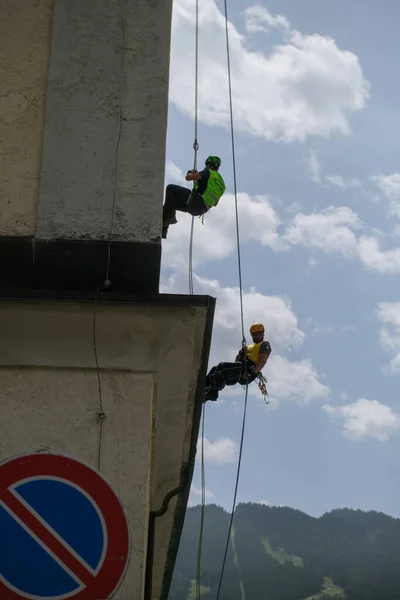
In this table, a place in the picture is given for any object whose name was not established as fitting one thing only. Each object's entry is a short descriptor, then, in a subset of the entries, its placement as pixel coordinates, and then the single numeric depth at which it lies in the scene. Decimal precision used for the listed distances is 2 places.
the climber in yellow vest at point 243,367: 21.94
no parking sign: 10.09
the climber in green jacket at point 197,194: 17.29
